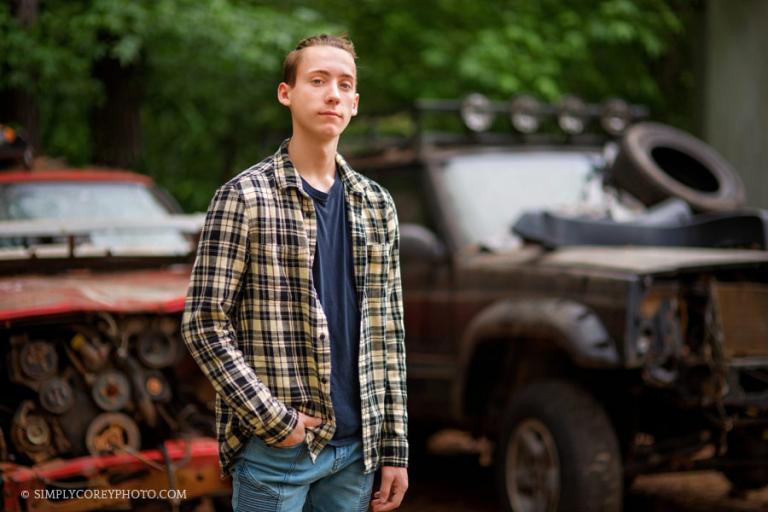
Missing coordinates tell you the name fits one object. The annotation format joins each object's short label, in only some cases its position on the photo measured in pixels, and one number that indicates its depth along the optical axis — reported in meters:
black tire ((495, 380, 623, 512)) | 5.14
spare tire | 6.62
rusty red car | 4.77
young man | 2.74
